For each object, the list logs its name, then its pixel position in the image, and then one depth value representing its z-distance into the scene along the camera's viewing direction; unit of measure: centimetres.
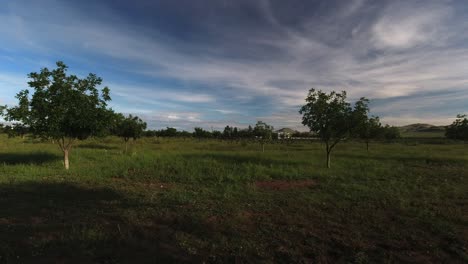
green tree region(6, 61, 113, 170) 1479
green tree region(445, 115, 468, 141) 3094
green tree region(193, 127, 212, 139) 9706
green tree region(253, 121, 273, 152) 4028
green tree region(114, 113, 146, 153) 3073
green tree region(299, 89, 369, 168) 1822
